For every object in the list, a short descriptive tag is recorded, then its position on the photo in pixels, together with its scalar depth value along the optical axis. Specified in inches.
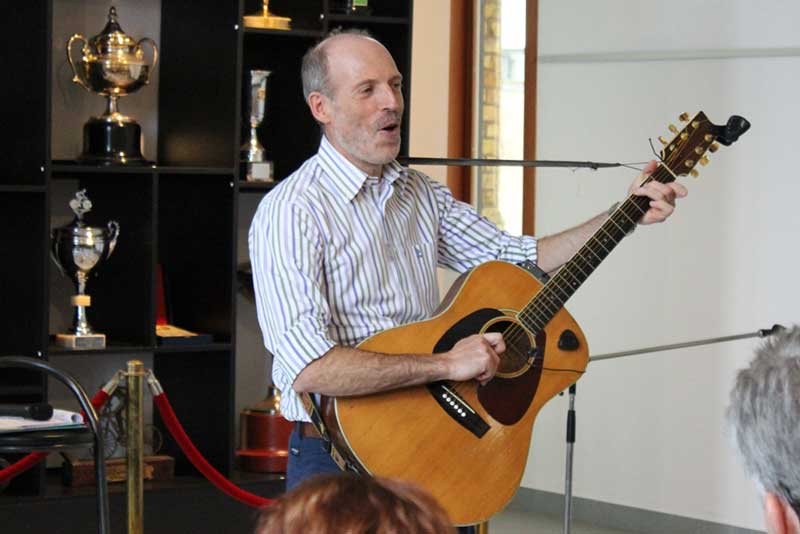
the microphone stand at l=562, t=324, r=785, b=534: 222.9
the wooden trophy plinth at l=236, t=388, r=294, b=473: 281.2
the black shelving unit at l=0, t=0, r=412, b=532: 256.5
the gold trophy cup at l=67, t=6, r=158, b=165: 268.5
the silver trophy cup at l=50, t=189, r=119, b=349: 262.0
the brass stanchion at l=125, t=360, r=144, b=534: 221.6
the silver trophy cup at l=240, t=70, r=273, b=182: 282.9
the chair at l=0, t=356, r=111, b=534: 178.6
